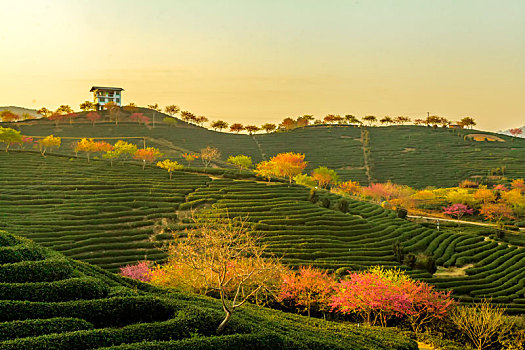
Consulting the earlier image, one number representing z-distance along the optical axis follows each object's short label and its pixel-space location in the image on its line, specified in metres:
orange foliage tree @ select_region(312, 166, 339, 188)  98.69
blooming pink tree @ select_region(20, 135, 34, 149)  101.56
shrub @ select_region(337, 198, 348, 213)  64.81
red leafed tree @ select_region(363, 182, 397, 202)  97.31
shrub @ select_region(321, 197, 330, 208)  65.62
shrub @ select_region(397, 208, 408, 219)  69.00
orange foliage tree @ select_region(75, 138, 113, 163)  89.97
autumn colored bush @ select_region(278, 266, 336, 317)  31.98
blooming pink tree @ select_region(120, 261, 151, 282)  39.34
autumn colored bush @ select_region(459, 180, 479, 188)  102.28
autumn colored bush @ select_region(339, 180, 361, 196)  101.39
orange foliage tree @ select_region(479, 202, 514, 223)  81.19
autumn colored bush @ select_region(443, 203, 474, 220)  82.61
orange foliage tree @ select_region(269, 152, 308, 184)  84.38
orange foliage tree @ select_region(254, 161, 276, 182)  80.38
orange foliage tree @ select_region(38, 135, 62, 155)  87.44
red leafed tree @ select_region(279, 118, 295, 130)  183.38
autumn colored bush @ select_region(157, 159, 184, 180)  75.38
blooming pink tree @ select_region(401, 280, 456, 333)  29.73
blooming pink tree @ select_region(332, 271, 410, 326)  29.23
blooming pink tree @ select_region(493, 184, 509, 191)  96.07
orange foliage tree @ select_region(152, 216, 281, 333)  28.80
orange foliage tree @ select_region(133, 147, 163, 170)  91.12
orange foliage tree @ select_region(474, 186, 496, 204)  86.75
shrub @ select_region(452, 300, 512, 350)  27.00
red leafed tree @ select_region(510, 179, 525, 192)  94.56
